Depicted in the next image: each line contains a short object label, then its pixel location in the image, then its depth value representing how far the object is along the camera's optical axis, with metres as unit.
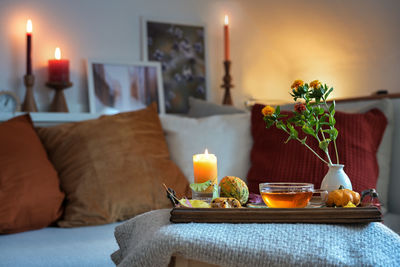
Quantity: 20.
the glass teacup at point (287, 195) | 1.00
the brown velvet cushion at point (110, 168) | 1.76
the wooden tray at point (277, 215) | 0.89
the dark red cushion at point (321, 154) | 1.73
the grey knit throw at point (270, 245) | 0.82
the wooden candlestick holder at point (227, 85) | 2.79
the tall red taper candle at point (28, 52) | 2.30
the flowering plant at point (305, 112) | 1.09
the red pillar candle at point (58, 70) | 2.38
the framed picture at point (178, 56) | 2.74
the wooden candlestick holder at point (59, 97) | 2.37
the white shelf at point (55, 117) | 2.20
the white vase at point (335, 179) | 1.12
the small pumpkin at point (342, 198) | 0.97
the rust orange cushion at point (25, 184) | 1.62
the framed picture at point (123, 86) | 2.54
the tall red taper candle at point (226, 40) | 2.77
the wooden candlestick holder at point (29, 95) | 2.30
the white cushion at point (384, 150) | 1.89
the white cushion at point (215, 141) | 2.02
